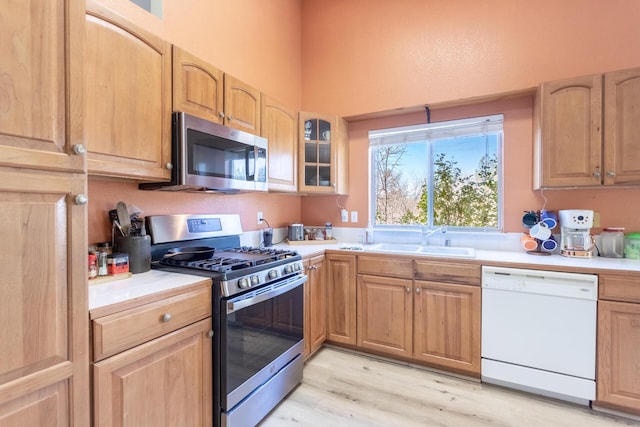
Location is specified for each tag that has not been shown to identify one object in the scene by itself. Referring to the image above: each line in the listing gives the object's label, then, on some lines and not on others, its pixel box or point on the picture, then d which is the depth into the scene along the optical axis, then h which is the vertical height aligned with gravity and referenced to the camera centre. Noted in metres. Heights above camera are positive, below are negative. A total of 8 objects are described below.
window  2.73 +0.35
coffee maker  2.13 -0.16
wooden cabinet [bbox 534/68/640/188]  1.98 +0.55
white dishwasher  1.87 -0.78
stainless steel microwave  1.68 +0.33
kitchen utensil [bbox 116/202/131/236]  1.67 -0.04
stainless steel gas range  1.53 -0.56
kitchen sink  2.34 -0.33
